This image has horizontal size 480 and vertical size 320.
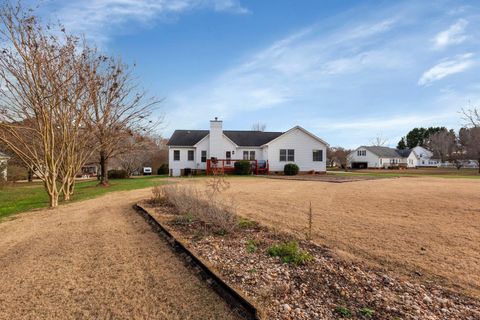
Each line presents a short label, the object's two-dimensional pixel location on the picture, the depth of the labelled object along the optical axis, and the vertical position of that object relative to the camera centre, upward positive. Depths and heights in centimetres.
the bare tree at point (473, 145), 3751 +247
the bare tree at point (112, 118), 1614 +324
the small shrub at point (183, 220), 642 -119
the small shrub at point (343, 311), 263 -137
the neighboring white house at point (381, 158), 5906 +134
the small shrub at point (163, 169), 3750 -10
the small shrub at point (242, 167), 2761 -3
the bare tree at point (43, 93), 920 +270
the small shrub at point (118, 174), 3209 -55
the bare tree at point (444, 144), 6322 +422
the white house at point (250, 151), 2889 +162
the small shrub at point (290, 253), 399 -128
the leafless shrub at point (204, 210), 571 -97
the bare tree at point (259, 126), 6825 +960
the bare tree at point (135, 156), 2100 +154
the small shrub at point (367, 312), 262 -137
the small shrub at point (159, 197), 933 -95
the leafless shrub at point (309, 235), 514 -129
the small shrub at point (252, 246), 449 -129
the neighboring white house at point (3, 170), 1912 +13
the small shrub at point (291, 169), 2744 -31
